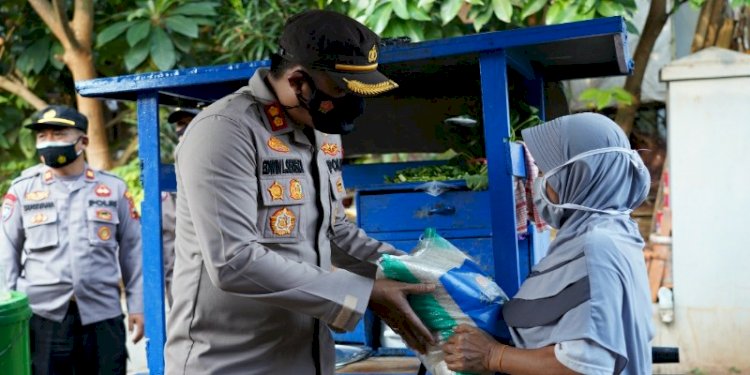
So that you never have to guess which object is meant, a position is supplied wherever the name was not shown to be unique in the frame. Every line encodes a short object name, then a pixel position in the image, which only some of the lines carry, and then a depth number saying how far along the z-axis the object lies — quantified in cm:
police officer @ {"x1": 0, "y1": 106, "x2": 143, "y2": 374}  440
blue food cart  288
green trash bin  286
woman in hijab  210
